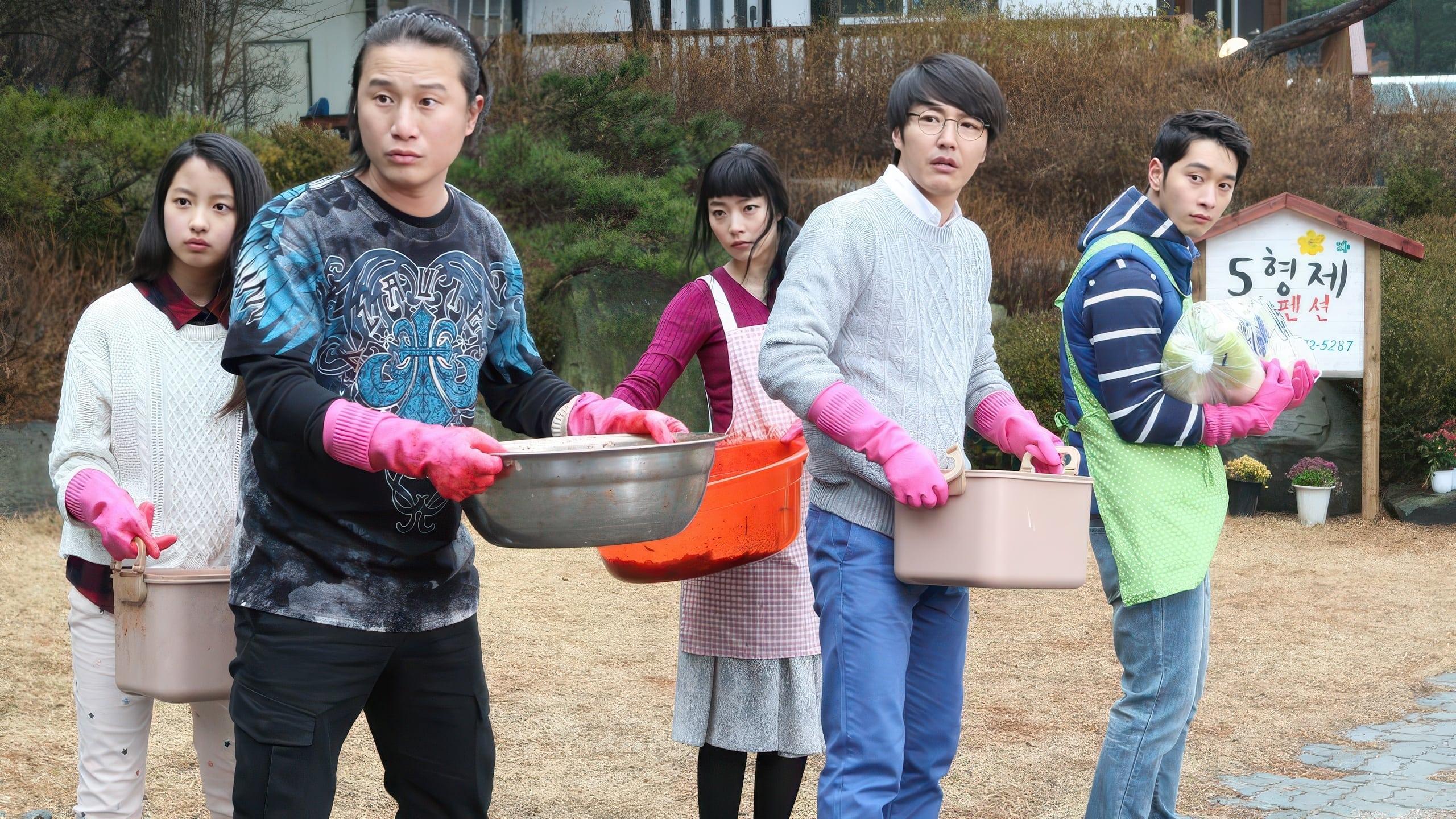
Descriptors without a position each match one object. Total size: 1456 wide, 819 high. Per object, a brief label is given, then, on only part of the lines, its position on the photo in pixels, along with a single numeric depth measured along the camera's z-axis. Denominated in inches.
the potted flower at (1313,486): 358.9
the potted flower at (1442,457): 357.4
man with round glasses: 100.0
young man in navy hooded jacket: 116.3
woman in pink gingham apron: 131.0
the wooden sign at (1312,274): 339.9
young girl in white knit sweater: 111.6
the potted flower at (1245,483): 364.8
